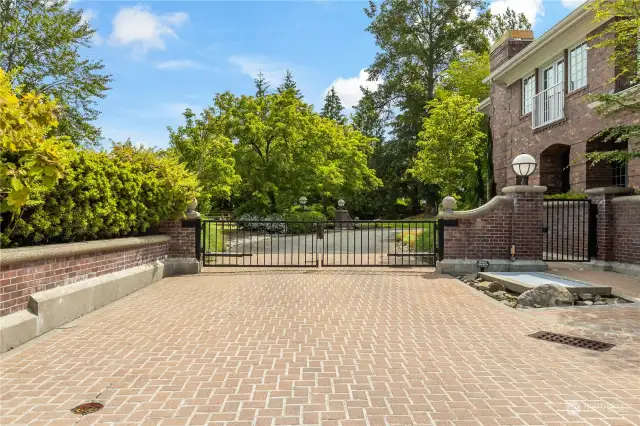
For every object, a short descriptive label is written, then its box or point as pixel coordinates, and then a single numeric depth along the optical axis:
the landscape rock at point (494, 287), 8.51
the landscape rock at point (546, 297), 7.14
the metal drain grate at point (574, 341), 4.90
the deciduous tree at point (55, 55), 24.19
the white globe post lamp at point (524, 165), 10.73
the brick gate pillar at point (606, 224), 10.74
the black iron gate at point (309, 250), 11.64
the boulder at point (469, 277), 9.82
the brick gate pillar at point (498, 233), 10.45
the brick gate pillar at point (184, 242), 10.59
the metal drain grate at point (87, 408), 3.26
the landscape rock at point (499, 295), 7.90
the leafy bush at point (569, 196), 12.29
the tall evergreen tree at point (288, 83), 55.38
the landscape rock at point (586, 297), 7.64
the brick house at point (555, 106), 13.30
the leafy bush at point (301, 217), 27.91
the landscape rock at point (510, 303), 7.28
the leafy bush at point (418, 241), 15.86
